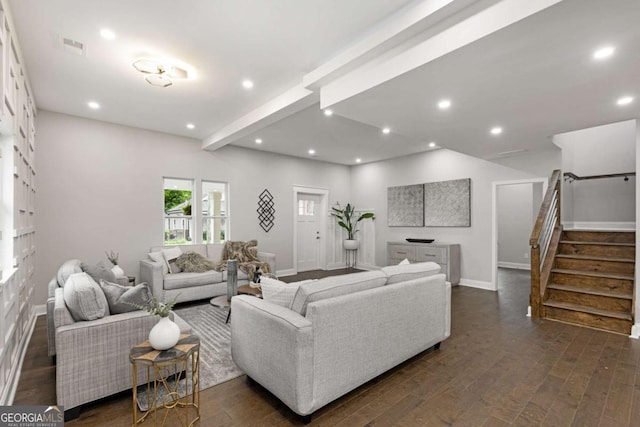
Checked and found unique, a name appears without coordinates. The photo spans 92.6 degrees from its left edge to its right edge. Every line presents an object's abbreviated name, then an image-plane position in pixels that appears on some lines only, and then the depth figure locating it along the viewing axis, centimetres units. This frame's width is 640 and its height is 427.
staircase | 376
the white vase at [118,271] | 428
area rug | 254
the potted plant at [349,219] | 806
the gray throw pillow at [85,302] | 216
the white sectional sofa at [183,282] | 458
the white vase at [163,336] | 186
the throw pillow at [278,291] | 225
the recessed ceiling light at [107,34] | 255
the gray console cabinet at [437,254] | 600
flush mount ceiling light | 300
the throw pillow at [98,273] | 319
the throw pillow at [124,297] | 237
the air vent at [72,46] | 269
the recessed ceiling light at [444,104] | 307
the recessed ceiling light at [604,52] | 210
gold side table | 179
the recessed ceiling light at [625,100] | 290
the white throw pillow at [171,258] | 511
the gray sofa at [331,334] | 195
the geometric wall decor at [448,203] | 616
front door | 769
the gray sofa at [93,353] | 202
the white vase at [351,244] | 806
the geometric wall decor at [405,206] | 693
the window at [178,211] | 557
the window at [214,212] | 604
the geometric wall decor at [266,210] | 674
